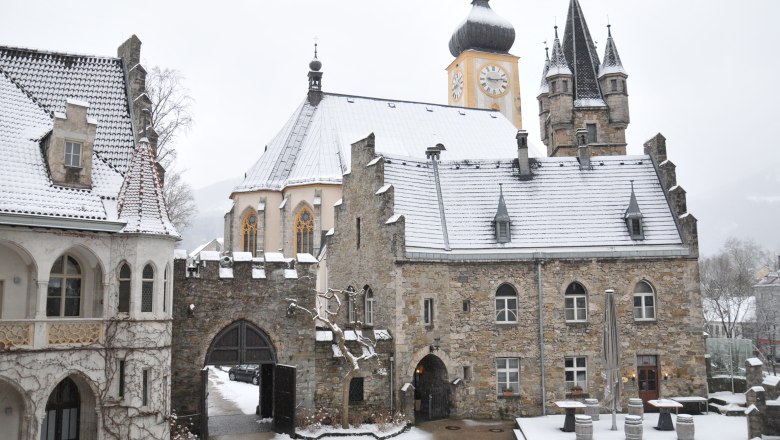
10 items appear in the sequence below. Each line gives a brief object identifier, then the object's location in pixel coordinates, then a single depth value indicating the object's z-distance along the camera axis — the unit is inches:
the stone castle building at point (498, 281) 887.7
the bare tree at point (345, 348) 831.7
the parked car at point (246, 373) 1373.0
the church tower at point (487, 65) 2164.1
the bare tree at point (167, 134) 1182.3
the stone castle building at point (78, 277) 620.7
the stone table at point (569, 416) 818.2
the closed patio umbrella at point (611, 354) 793.1
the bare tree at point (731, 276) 2214.9
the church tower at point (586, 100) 1418.6
